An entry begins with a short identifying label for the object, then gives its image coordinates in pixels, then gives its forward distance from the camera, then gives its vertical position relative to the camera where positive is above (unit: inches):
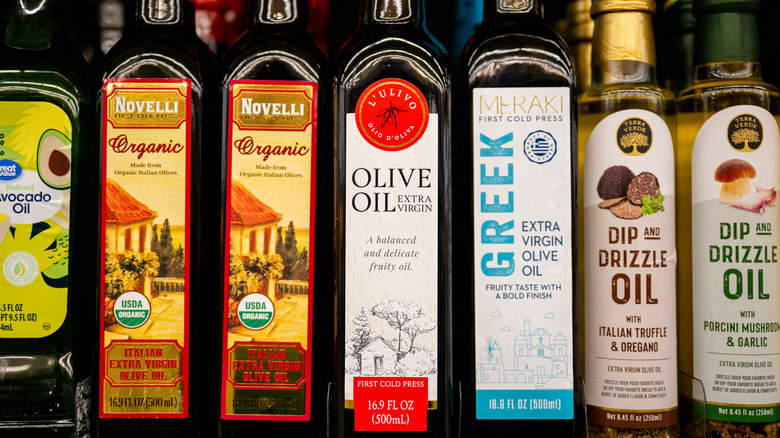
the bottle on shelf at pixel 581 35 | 37.4 +5.7
